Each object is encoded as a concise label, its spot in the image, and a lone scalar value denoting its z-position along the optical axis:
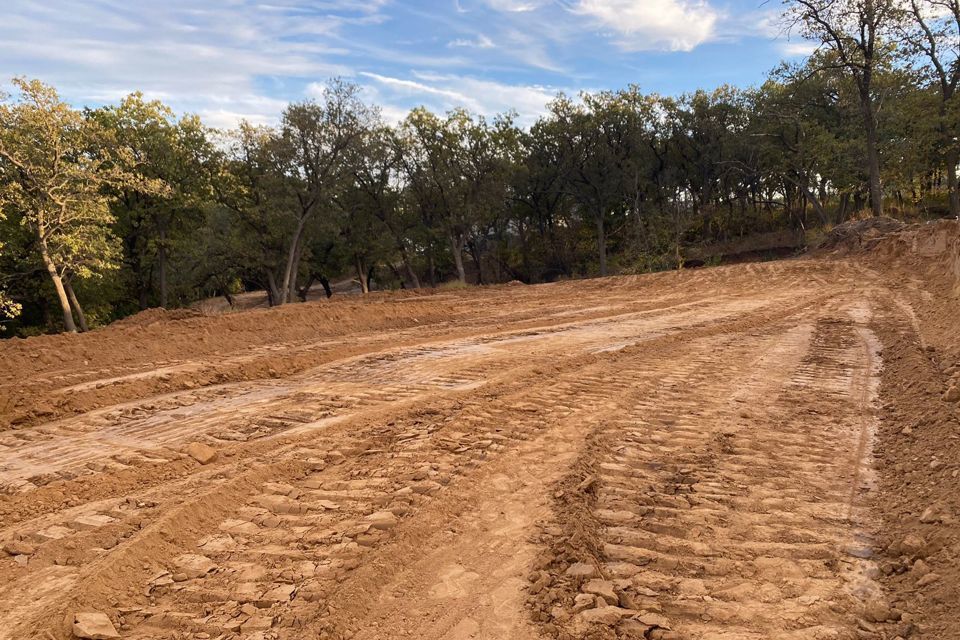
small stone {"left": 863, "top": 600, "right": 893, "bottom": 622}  2.29
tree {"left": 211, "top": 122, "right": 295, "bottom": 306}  25.02
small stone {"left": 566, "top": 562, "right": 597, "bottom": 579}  2.72
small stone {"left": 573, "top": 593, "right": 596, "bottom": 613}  2.48
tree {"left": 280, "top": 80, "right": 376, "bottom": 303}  23.89
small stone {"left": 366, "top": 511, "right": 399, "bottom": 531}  3.30
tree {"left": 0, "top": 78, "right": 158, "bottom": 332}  16.23
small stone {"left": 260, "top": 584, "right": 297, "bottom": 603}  2.66
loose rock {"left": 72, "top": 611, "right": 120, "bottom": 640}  2.40
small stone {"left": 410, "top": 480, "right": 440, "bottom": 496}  3.72
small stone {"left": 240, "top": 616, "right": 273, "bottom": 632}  2.46
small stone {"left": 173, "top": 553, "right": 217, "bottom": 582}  2.89
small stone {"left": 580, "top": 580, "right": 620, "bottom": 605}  2.53
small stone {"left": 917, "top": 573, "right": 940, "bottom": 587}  2.41
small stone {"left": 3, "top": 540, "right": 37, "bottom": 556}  3.12
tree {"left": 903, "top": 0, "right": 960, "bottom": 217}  21.70
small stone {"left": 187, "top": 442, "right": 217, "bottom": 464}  4.30
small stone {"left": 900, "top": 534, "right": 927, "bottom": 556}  2.65
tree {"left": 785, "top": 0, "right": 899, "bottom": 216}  21.61
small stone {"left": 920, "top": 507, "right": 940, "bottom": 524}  2.86
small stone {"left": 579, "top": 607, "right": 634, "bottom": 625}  2.38
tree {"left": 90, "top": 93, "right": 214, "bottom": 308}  23.78
